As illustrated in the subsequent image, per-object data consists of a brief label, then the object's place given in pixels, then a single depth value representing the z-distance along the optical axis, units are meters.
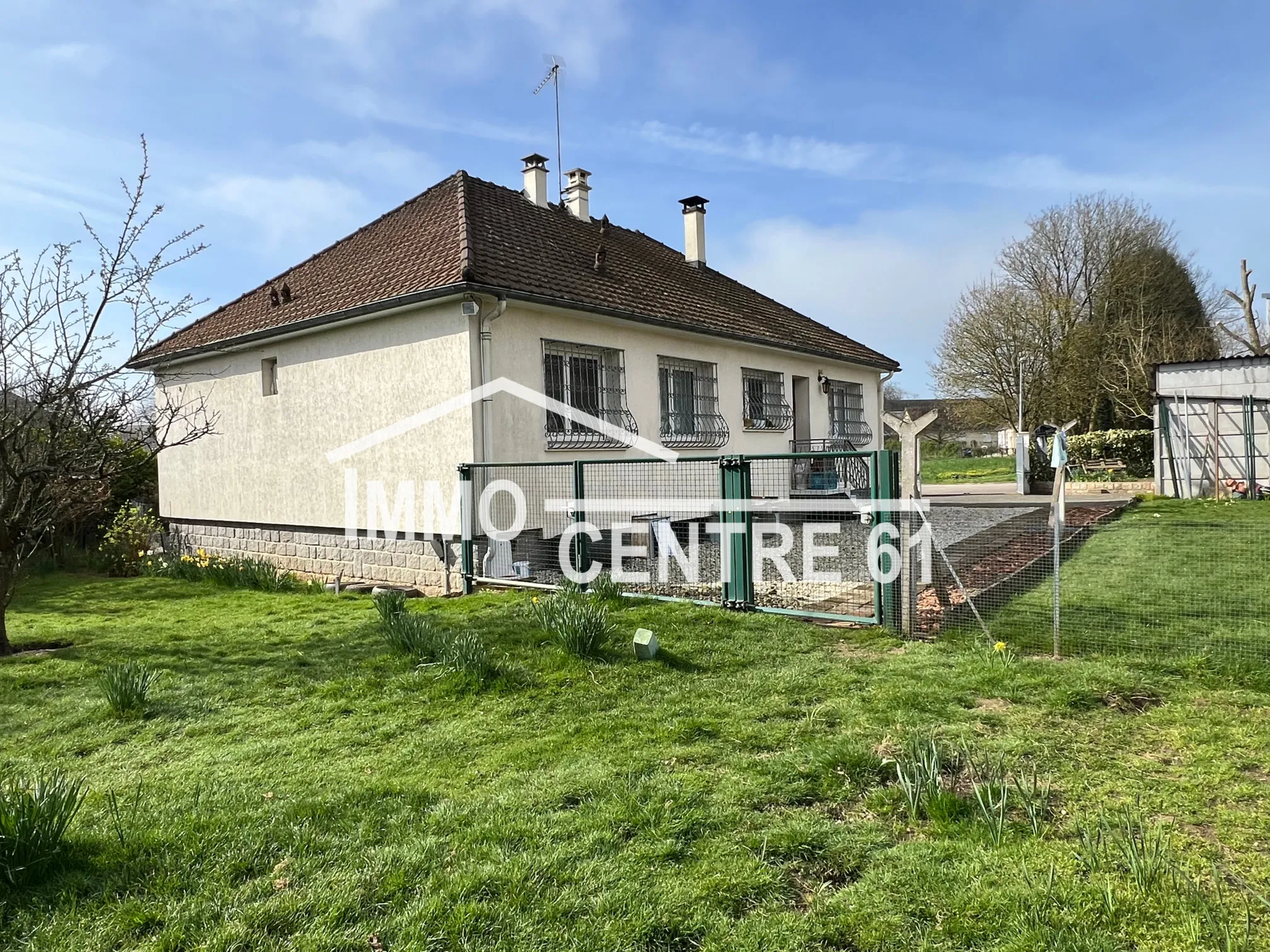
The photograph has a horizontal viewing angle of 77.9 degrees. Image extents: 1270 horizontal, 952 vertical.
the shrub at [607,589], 8.00
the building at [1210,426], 18.45
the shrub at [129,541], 13.78
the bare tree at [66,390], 7.00
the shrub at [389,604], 6.76
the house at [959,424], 33.88
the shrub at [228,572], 11.12
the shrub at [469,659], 5.48
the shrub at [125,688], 5.14
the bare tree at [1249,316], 29.36
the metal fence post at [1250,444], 17.84
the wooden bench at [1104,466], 23.84
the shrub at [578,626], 5.96
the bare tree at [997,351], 31.50
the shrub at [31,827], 2.91
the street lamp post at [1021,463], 21.42
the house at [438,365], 10.37
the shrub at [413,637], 6.02
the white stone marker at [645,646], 5.95
